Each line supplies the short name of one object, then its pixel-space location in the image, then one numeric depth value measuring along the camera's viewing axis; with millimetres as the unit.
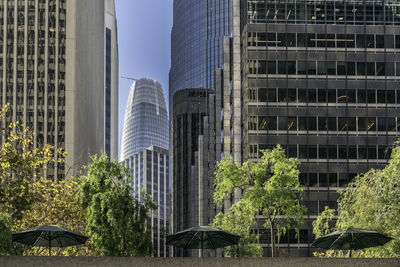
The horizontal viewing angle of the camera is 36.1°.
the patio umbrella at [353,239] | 25406
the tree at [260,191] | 42656
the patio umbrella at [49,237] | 25297
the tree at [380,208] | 28220
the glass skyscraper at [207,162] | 121312
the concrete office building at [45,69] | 107438
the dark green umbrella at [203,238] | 26656
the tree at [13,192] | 27047
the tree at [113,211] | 34688
